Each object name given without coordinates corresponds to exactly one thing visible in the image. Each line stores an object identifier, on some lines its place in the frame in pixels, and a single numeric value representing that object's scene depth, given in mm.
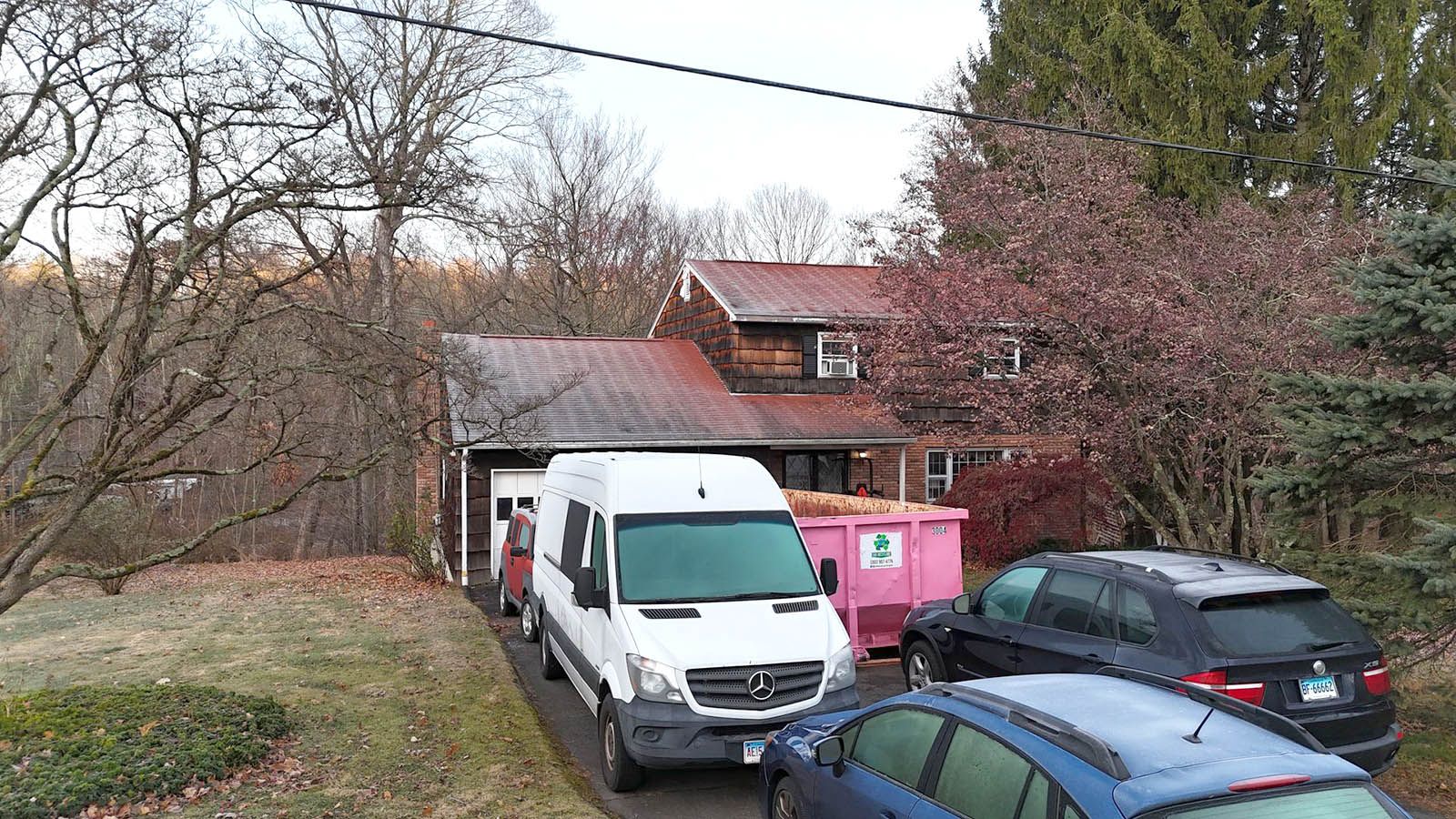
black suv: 6098
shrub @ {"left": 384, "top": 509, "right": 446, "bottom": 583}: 18719
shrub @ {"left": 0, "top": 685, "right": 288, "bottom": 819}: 6453
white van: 6840
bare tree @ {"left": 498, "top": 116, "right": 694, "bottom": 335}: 35906
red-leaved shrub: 18859
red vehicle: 12469
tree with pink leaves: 12453
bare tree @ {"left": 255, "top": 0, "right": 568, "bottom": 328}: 25073
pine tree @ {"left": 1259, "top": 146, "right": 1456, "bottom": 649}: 7625
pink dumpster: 11156
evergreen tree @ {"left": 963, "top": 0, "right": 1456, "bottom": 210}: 19141
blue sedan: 3463
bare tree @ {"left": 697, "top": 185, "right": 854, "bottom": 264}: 48797
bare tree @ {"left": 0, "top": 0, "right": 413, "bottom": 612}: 7242
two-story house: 18016
